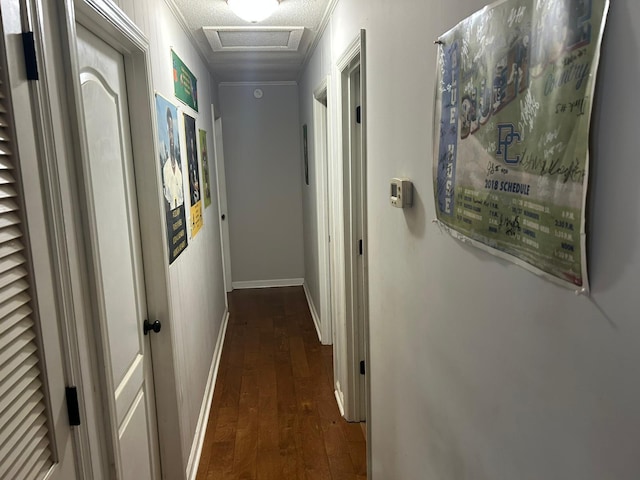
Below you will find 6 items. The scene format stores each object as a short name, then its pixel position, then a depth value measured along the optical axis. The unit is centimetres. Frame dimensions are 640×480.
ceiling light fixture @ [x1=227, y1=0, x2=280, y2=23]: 228
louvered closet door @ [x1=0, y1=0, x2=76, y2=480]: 83
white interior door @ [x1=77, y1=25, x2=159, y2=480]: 127
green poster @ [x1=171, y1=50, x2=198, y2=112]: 240
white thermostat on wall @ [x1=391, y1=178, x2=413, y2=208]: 138
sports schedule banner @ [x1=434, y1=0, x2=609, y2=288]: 64
